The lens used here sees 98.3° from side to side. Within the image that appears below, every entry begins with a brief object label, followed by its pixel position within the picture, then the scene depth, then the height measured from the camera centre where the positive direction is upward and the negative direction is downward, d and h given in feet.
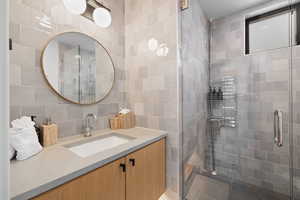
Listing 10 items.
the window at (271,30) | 4.58 +2.73
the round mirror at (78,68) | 3.51 +0.98
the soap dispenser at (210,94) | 6.31 +0.25
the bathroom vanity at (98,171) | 1.85 -1.29
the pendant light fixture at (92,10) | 3.76 +2.85
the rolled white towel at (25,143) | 2.38 -0.82
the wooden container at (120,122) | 4.90 -0.85
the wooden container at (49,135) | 3.10 -0.86
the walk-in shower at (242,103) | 4.52 -0.14
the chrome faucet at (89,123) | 4.02 -0.79
